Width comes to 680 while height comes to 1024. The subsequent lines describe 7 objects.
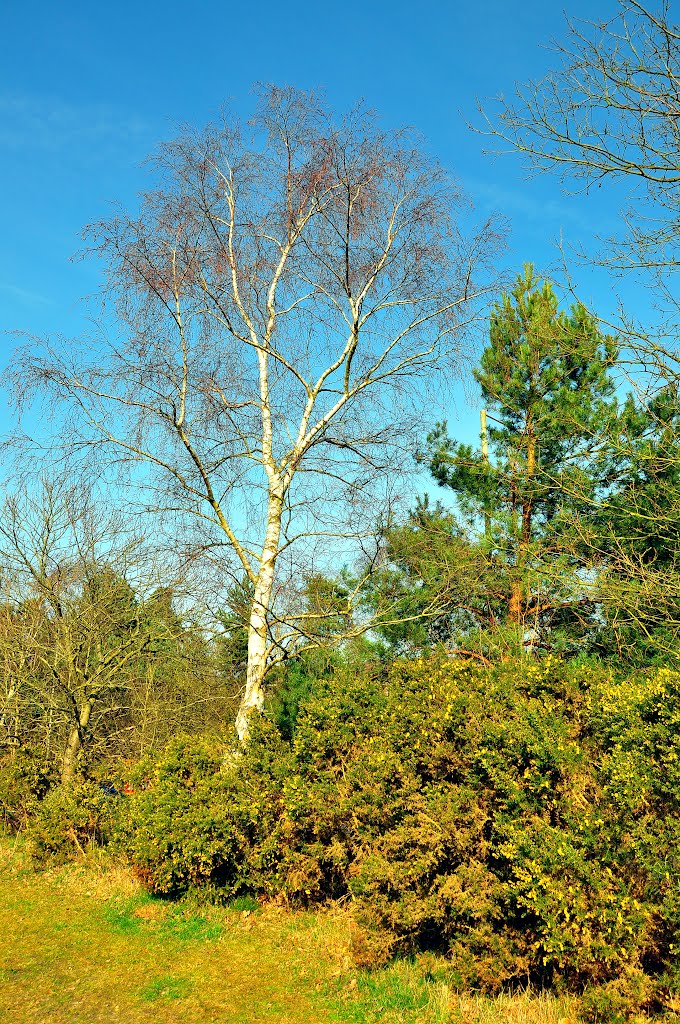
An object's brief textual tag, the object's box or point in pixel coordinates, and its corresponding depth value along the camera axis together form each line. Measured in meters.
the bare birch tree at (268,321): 8.24
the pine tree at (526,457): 11.70
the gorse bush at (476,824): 4.39
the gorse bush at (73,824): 9.03
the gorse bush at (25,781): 10.23
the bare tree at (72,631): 11.17
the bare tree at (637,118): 6.48
